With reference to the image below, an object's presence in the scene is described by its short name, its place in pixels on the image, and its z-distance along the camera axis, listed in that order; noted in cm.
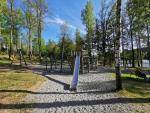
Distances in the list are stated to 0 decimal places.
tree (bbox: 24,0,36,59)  1783
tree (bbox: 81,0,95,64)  1930
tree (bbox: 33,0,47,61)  1748
